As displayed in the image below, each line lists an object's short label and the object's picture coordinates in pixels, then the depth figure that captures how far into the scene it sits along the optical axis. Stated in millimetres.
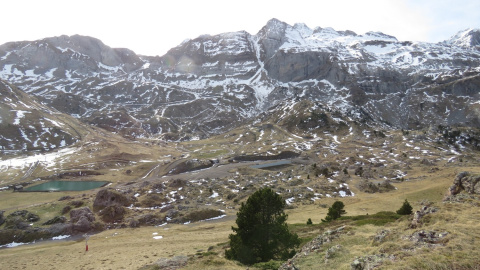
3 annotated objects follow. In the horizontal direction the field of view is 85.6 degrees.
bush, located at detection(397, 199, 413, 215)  34569
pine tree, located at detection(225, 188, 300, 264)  25828
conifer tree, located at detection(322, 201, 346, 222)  44141
